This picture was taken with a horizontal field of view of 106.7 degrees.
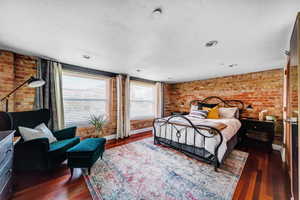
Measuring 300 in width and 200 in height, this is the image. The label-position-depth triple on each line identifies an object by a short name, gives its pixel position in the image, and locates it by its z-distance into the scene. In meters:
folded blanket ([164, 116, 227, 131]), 2.15
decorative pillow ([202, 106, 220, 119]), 3.38
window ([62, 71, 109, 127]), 2.90
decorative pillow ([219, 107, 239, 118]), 3.31
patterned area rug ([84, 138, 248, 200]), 1.44
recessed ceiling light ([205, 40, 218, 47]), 1.71
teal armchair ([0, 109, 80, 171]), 1.62
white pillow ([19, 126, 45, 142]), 1.74
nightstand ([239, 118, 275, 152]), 2.72
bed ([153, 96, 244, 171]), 1.92
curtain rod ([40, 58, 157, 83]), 2.78
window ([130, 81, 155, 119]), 4.25
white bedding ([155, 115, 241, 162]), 1.92
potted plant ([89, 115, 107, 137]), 3.04
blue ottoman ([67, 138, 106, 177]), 1.73
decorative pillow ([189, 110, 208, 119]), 3.38
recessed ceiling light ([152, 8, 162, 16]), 1.11
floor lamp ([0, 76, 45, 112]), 1.81
